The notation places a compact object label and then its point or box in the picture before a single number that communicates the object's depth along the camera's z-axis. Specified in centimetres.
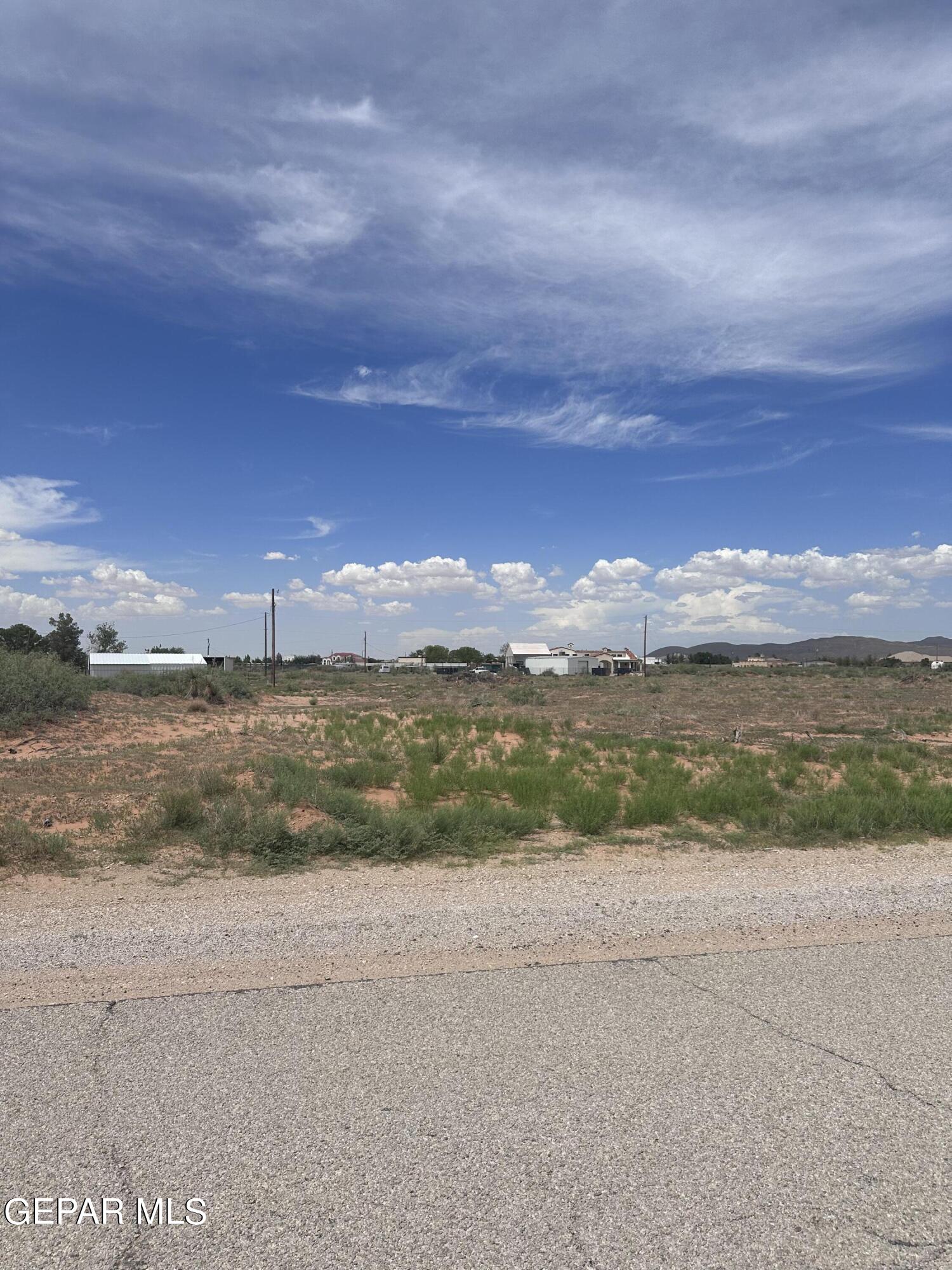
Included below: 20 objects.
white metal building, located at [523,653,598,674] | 11838
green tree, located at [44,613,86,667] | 9501
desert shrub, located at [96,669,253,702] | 4803
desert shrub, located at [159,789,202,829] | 1166
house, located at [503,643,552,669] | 14062
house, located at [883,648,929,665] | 14525
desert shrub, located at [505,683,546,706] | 4834
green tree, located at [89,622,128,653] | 11319
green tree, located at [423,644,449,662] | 16288
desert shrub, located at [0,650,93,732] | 2781
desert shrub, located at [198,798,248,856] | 1056
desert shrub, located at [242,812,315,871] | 1009
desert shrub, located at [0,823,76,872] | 961
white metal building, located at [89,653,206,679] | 8488
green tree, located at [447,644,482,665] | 16250
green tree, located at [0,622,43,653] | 8962
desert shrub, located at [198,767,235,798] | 1379
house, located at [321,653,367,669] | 17188
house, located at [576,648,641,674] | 13000
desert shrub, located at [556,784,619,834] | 1234
